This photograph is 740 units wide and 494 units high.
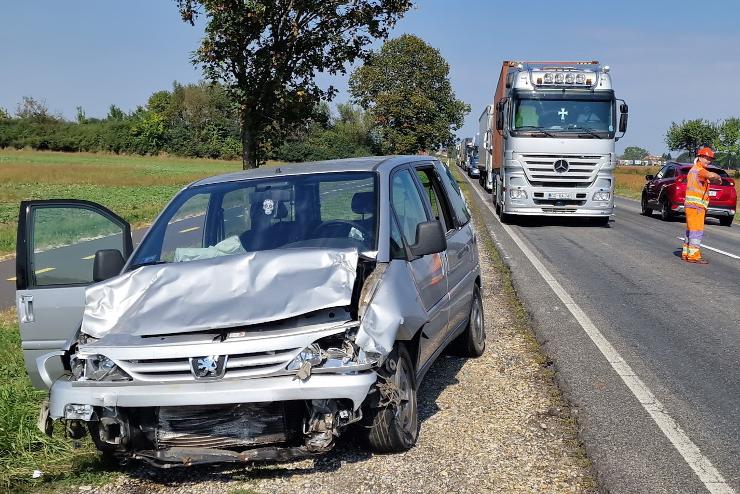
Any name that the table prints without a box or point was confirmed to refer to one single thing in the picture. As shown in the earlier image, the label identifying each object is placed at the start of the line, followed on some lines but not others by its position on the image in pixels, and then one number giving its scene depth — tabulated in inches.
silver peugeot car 157.2
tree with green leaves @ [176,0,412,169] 585.0
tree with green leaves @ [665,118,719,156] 4052.7
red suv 887.1
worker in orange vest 524.7
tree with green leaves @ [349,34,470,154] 2356.1
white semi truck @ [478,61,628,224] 725.9
